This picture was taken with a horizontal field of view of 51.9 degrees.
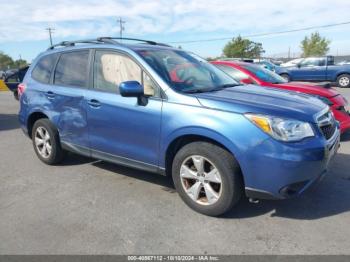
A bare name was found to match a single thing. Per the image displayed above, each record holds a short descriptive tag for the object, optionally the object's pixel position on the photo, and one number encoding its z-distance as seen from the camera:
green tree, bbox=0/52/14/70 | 89.47
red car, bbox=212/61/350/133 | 6.49
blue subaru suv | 3.28
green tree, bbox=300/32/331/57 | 62.44
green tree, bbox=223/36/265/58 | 63.84
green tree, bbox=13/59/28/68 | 86.75
